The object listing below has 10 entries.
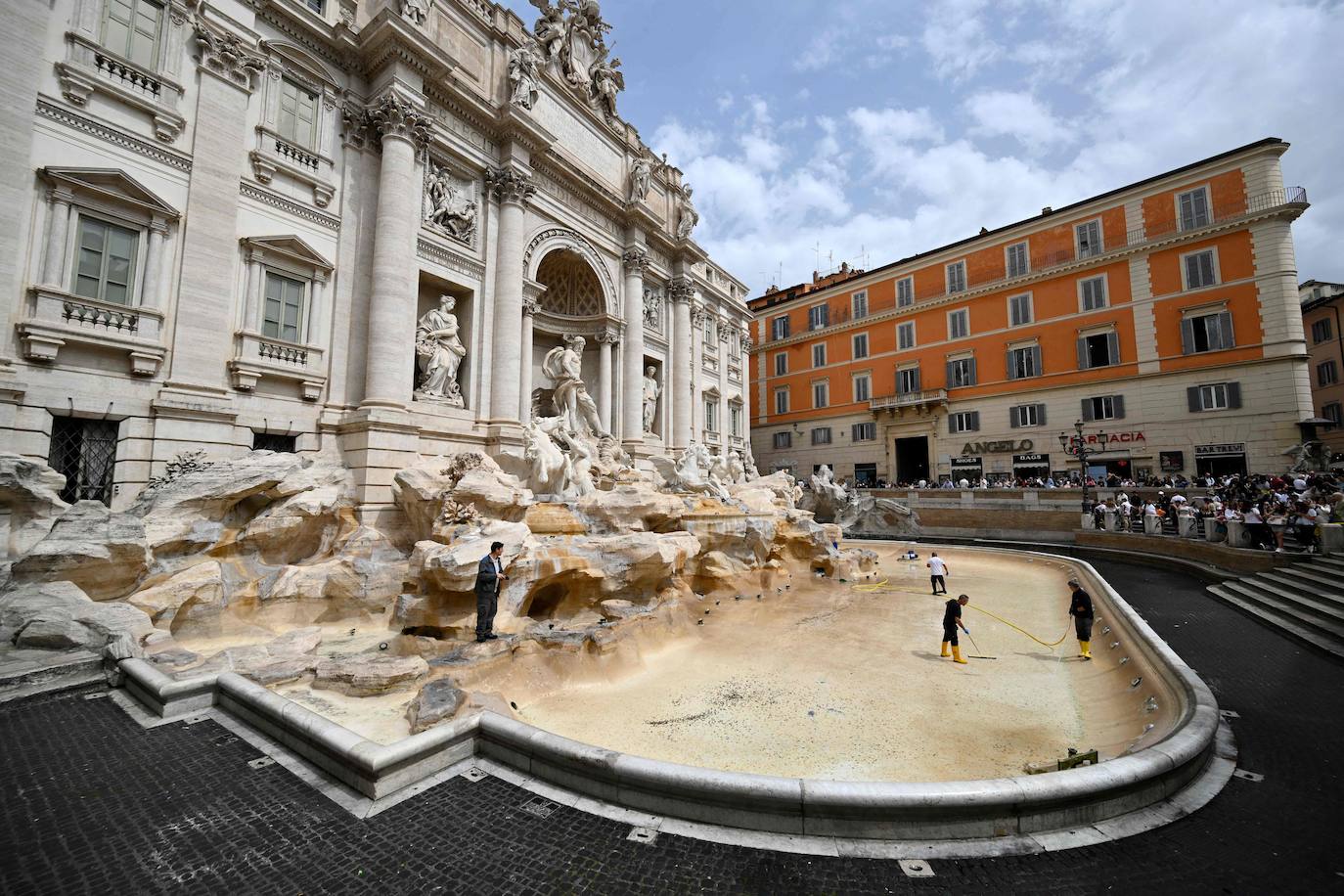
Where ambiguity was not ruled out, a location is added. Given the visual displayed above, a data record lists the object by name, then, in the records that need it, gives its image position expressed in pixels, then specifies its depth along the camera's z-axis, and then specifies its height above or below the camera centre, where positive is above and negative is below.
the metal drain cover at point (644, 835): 3.53 -2.27
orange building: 21.59 +7.42
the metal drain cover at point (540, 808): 3.81 -2.26
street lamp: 20.89 +2.18
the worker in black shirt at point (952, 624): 8.20 -1.98
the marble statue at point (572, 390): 16.89 +3.30
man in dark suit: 7.54 -1.40
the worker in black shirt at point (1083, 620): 8.22 -1.93
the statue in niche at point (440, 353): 14.05 +3.75
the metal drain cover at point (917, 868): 3.20 -2.26
